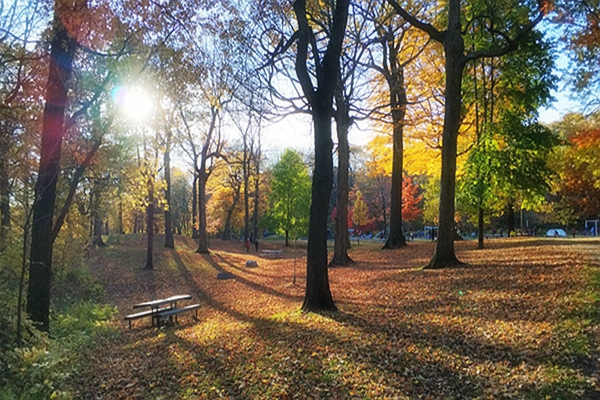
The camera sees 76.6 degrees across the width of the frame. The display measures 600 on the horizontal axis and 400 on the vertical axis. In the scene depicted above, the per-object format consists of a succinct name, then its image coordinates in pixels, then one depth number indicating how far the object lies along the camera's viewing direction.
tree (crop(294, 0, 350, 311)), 7.65
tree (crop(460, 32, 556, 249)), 13.90
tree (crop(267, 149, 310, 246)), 33.81
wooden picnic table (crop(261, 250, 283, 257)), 27.99
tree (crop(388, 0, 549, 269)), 10.36
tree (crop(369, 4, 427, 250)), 15.54
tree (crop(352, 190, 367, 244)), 42.09
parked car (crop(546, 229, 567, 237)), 43.33
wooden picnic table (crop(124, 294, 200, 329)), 9.42
